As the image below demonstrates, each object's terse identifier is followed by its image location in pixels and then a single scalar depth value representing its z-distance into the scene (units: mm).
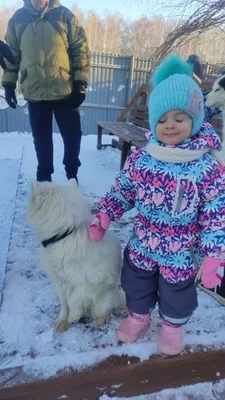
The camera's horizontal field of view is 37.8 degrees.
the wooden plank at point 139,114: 5354
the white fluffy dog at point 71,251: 1520
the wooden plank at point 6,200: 2611
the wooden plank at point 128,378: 1390
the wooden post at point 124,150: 4508
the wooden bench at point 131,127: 4433
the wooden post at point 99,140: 6285
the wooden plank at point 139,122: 5260
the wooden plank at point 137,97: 5812
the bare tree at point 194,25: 5395
